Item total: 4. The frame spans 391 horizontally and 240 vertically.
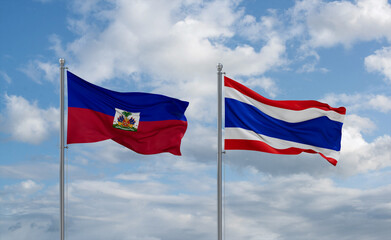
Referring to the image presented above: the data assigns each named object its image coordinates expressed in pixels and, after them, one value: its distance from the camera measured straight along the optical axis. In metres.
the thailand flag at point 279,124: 23.39
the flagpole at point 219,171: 22.59
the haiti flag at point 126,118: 22.45
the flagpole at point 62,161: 21.42
